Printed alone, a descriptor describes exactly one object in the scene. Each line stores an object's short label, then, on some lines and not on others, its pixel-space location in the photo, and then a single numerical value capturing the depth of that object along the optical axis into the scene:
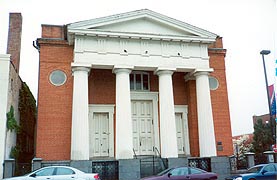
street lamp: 21.01
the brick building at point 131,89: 20.02
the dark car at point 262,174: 15.16
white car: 13.71
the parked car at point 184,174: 14.29
